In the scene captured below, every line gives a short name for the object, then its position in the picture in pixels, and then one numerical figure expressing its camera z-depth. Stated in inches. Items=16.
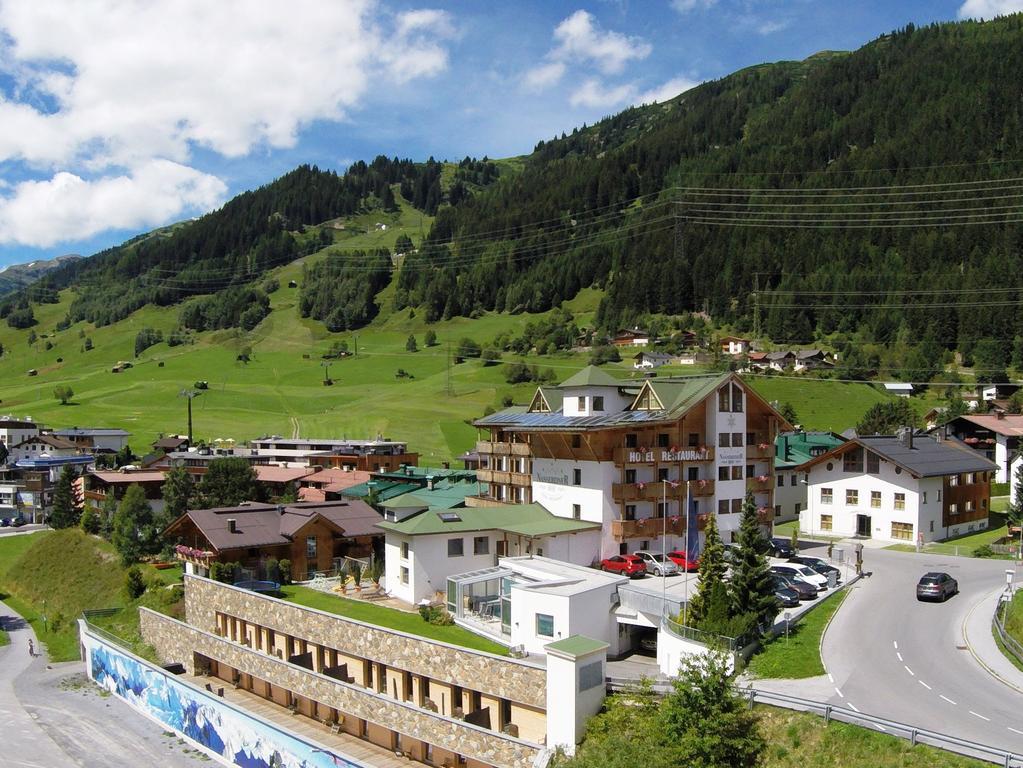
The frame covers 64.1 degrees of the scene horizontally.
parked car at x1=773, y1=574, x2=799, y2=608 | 1506.0
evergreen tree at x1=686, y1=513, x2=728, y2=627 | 1299.2
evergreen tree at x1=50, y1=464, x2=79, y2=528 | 3577.8
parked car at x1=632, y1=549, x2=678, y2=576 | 1792.6
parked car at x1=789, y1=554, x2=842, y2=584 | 1724.7
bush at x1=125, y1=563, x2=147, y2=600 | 2453.2
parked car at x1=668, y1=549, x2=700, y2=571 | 1741.6
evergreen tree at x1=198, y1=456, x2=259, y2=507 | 3051.2
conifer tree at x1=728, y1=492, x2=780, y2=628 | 1321.4
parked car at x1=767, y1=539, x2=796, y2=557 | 1988.2
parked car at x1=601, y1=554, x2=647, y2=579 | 1804.9
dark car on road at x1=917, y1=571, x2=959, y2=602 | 1533.0
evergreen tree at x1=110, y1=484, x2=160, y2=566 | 2790.4
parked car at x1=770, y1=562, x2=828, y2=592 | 1637.6
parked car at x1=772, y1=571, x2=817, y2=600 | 1565.0
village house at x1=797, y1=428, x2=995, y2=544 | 2242.9
